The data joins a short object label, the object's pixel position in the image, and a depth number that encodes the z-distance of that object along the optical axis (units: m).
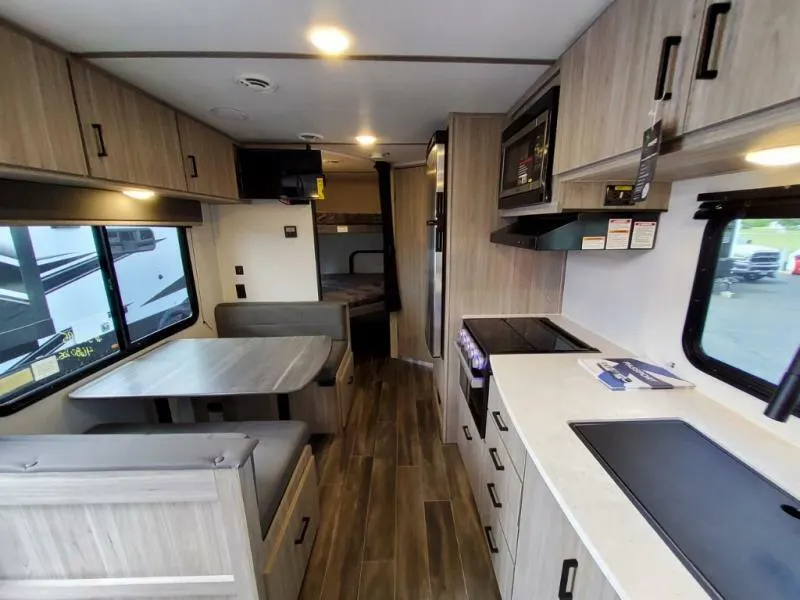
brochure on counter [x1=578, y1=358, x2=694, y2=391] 1.24
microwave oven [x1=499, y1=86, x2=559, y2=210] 1.37
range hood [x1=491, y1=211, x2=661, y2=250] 1.38
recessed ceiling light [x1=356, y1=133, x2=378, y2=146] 2.45
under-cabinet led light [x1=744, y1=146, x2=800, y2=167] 0.77
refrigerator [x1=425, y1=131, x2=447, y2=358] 2.10
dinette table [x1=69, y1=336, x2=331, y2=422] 1.62
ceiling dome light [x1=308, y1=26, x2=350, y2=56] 1.09
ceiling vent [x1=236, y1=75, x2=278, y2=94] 1.43
